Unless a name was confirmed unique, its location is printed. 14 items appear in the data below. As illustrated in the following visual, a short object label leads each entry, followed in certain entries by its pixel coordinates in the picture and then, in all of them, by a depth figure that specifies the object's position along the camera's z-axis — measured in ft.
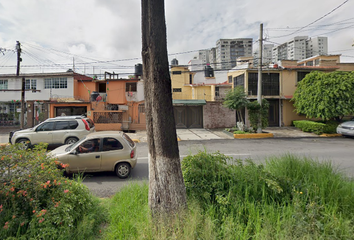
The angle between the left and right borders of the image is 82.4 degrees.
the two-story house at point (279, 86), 68.39
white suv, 32.76
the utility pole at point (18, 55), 57.00
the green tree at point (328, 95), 49.21
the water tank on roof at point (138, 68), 72.51
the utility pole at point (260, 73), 51.02
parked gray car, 45.00
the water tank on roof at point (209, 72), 58.39
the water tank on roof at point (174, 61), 119.11
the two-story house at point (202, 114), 66.39
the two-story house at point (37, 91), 74.33
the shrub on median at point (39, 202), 8.56
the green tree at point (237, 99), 50.37
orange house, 61.00
